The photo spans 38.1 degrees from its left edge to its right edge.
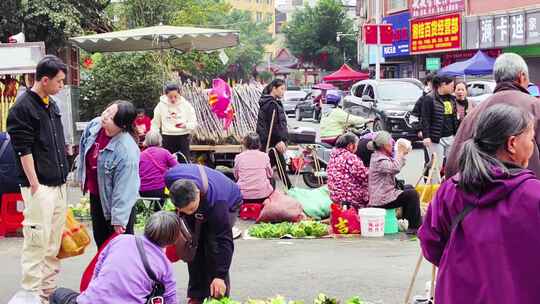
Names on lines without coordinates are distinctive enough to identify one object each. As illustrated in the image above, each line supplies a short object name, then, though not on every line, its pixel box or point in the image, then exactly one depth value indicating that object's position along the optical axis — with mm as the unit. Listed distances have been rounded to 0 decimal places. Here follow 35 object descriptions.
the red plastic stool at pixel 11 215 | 9039
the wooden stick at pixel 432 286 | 5289
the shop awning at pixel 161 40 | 14266
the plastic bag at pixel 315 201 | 10109
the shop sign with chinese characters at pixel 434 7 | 33219
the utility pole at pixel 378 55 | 23827
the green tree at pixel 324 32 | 59938
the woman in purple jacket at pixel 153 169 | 9538
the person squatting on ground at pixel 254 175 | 10148
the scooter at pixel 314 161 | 12729
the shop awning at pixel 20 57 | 10438
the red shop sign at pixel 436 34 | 32625
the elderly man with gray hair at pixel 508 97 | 4801
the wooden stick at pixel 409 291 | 5503
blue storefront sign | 37844
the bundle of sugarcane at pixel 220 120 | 13414
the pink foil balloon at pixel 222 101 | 13141
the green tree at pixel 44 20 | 17359
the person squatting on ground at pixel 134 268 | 4668
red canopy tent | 41400
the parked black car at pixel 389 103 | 19875
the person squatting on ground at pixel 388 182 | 8891
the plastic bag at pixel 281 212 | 9836
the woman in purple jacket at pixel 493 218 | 3039
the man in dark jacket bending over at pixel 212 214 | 5150
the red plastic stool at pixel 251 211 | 10195
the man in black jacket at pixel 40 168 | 5828
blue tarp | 27062
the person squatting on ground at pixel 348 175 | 9398
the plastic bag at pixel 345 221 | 9148
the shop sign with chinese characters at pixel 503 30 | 27078
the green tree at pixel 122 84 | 18422
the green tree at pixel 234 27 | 33997
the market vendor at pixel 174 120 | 11953
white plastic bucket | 8914
